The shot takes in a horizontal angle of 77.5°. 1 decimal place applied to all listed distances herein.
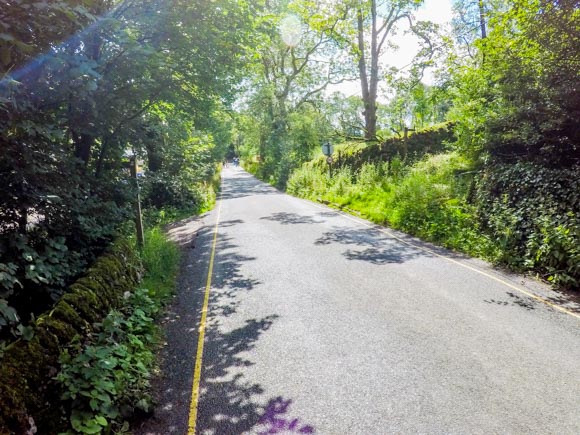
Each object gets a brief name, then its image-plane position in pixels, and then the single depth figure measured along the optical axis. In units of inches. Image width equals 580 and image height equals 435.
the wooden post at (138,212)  342.9
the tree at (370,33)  865.5
